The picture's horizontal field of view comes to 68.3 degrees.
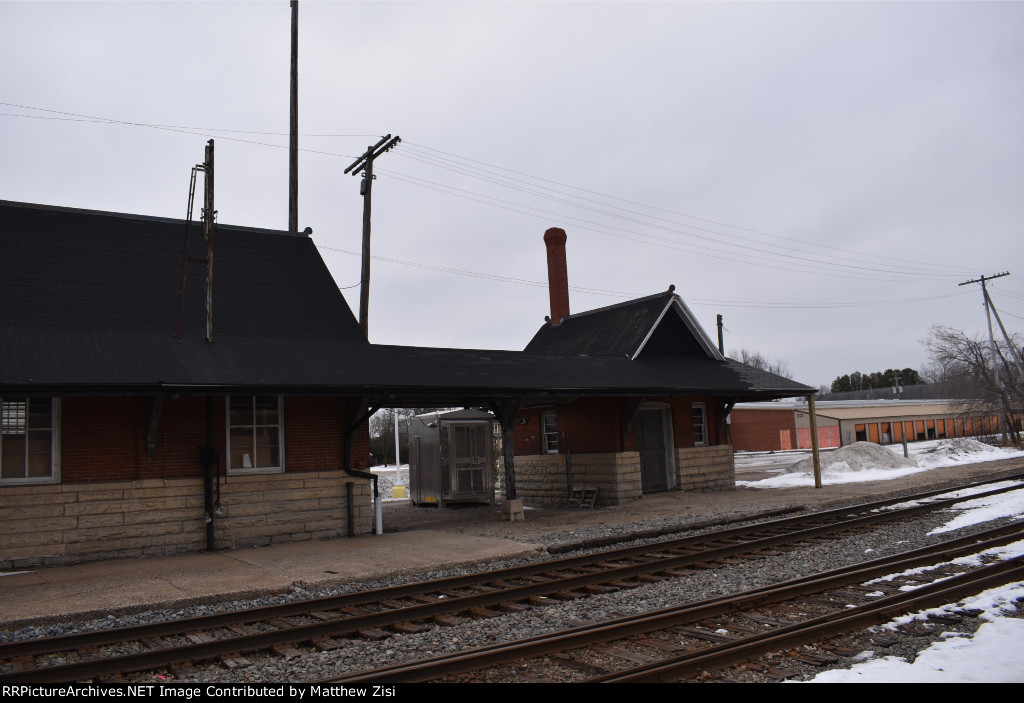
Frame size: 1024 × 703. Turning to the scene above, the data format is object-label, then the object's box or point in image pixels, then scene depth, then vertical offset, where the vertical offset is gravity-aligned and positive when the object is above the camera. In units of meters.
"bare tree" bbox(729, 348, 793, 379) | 110.31 +8.44
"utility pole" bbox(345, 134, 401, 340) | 19.30 +6.26
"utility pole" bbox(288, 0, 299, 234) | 20.98 +8.61
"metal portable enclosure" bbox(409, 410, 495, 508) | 20.55 -0.72
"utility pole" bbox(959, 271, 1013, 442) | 39.83 +3.69
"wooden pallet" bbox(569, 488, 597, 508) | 19.16 -1.87
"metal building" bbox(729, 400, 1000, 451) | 48.75 -0.77
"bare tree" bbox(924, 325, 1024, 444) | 40.47 +1.49
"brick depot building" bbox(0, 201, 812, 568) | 11.75 +0.82
